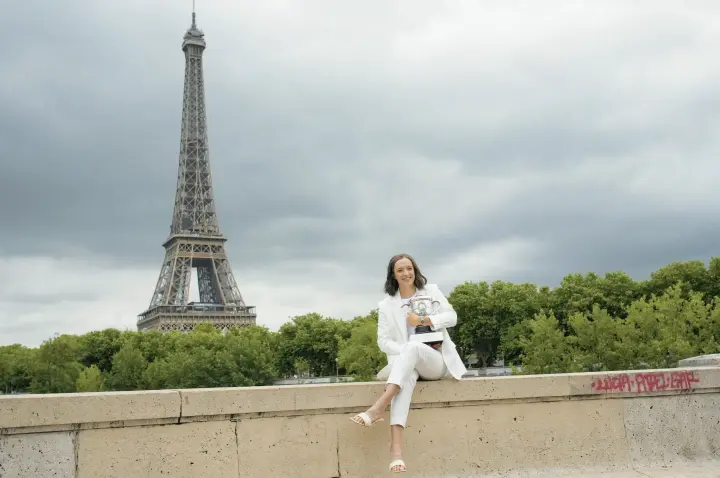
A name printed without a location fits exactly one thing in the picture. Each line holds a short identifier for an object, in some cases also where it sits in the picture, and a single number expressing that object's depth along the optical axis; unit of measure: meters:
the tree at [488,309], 57.19
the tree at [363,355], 49.69
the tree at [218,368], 56.56
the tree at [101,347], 75.62
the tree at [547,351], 40.91
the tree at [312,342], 68.00
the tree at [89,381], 54.64
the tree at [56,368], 58.12
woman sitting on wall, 5.83
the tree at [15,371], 74.06
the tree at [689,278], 47.78
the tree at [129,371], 61.53
